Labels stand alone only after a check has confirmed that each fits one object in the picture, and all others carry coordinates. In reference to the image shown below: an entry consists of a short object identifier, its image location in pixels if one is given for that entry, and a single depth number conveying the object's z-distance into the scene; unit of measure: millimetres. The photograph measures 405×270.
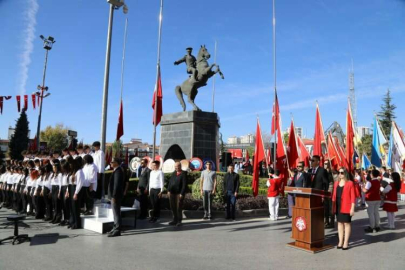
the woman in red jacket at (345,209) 6379
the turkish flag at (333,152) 12125
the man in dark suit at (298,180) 9019
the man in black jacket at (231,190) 10234
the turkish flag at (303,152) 13545
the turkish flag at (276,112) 12843
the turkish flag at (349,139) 9427
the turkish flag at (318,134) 11615
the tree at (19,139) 46750
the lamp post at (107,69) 9797
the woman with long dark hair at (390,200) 9102
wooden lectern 6281
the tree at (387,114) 55616
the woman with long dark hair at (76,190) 8102
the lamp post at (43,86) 26166
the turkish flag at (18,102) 21188
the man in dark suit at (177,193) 9078
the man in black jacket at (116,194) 7547
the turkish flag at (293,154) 11070
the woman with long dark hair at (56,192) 9005
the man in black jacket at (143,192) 10148
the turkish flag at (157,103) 18359
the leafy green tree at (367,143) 54619
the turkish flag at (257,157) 10509
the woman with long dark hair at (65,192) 8523
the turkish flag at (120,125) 17219
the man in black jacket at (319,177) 8430
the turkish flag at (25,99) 21734
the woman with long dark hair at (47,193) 9594
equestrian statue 16769
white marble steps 7781
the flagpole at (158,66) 18297
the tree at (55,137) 64438
